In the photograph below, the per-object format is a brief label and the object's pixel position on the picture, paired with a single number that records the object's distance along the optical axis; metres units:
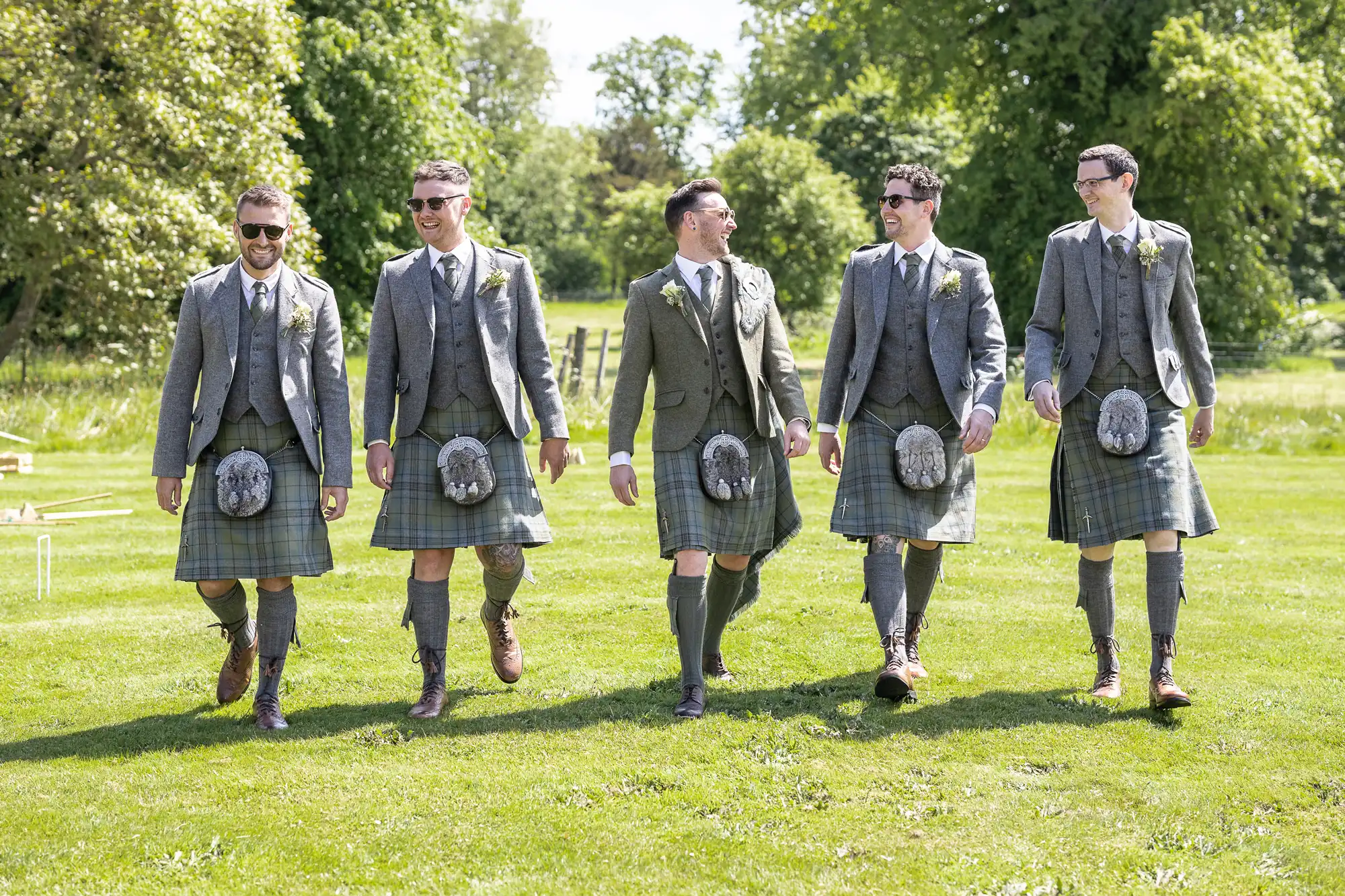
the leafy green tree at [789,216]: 38.38
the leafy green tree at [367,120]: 27.75
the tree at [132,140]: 19.09
